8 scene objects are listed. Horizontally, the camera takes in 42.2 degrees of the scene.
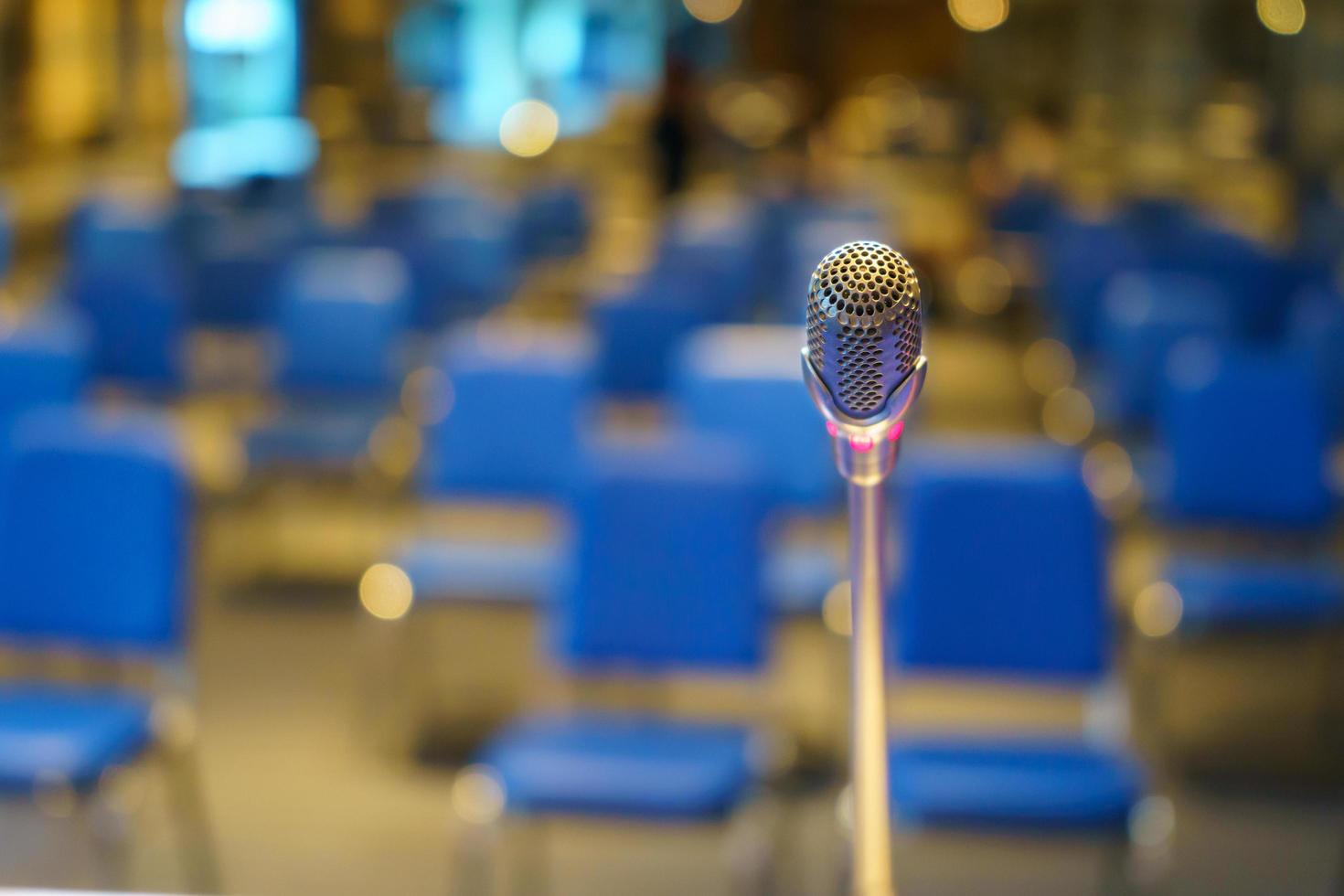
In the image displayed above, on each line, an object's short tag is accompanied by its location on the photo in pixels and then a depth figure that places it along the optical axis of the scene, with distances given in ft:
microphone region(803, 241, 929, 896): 3.30
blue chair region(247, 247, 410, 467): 19.81
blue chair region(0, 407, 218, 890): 11.89
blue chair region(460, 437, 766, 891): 11.86
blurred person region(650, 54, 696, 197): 43.55
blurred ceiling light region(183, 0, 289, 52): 38.04
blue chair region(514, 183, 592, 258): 32.48
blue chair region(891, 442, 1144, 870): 11.60
